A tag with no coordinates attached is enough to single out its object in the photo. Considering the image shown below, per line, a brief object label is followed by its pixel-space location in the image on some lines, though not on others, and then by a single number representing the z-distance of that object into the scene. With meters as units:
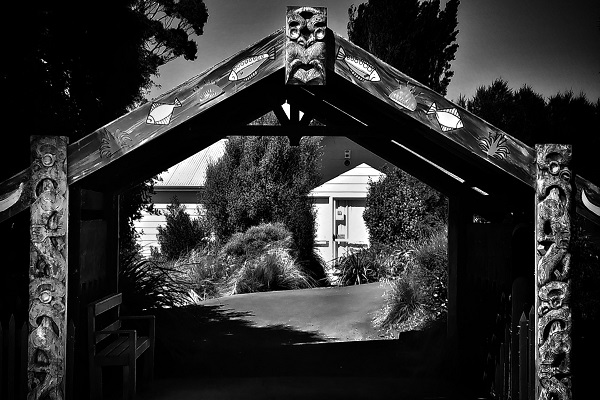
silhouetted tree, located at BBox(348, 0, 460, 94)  22.91
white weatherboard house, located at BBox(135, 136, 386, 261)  21.41
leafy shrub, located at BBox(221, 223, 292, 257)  18.27
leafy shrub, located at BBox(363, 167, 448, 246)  18.44
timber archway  5.54
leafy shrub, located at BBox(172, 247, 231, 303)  16.42
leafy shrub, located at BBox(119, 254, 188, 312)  9.36
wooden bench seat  6.94
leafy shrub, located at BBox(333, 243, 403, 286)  18.09
